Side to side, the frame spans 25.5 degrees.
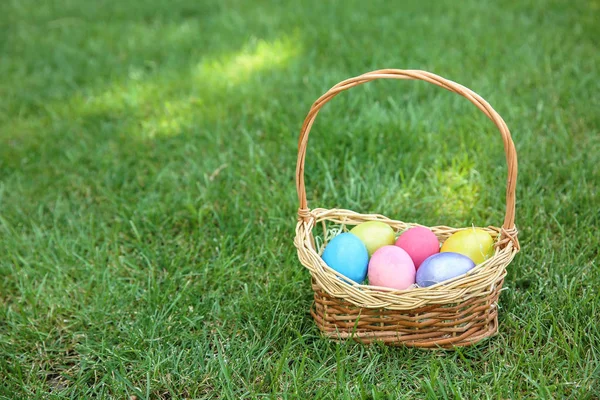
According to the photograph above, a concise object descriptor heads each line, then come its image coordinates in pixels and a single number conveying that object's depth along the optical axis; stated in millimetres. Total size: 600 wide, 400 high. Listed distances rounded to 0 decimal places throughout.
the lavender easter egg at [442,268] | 1312
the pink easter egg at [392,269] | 1330
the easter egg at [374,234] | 1383
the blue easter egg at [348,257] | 1345
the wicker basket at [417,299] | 1277
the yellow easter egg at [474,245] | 1348
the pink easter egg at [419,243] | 1363
